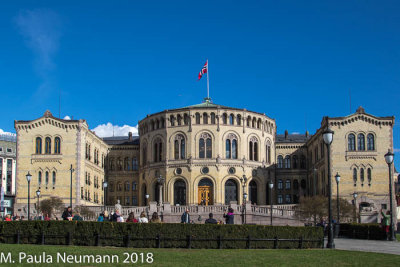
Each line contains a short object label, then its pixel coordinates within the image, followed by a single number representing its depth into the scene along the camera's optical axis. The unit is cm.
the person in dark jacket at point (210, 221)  2907
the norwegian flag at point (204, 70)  7969
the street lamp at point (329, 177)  2570
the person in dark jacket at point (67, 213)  2996
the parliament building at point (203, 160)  6925
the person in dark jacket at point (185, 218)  3200
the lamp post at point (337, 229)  4041
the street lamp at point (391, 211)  3328
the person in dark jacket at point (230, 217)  3173
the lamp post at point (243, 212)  5562
